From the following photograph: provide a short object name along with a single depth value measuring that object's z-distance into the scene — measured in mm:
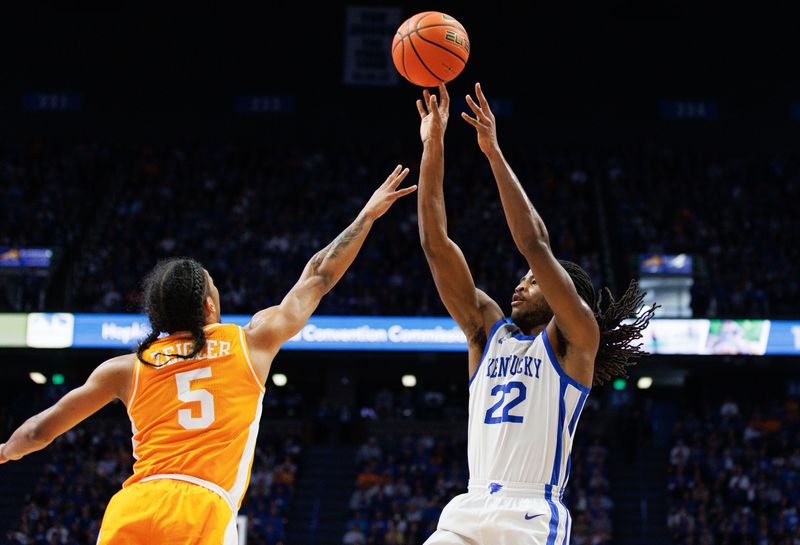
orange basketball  5895
